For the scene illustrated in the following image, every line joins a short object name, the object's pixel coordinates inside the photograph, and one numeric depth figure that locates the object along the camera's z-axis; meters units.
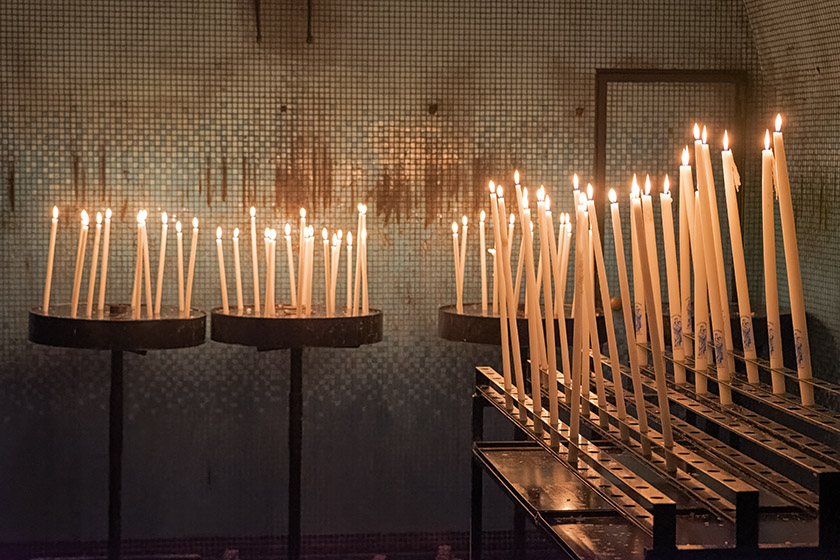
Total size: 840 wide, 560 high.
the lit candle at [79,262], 3.34
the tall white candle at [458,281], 3.36
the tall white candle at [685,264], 2.15
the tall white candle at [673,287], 2.15
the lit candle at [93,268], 3.36
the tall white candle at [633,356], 1.81
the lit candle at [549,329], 2.07
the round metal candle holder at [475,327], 3.38
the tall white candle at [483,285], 3.38
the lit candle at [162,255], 3.47
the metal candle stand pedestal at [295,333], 3.25
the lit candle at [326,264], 3.43
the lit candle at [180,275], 3.58
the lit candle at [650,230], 2.15
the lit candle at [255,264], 3.57
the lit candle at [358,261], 3.48
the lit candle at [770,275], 1.96
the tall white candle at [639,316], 2.27
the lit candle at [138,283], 3.42
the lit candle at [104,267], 3.38
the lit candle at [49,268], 3.42
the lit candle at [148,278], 3.50
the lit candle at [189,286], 3.52
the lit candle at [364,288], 3.47
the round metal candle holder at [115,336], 3.18
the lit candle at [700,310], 2.15
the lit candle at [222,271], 3.56
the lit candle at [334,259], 3.49
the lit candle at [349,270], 3.57
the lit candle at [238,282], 3.59
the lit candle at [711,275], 1.99
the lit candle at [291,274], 3.63
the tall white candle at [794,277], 1.89
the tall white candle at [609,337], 1.91
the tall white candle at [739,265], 2.01
